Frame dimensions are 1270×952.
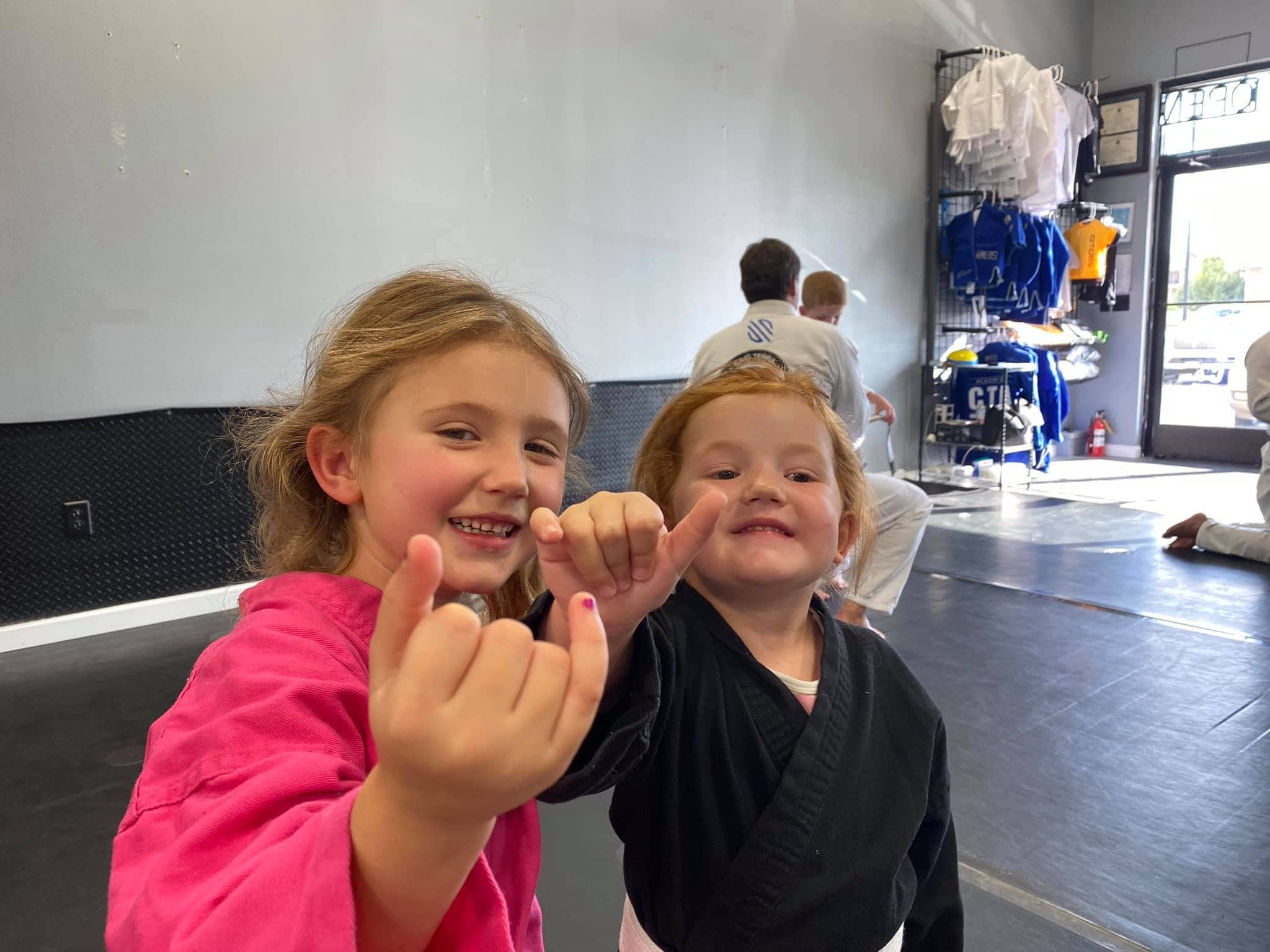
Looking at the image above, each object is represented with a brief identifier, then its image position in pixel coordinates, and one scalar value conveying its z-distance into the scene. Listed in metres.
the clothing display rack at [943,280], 6.13
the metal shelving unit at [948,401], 5.77
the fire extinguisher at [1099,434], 7.64
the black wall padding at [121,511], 2.77
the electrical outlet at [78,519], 2.84
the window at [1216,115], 6.73
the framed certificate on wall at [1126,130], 7.21
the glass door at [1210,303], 6.93
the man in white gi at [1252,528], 3.90
